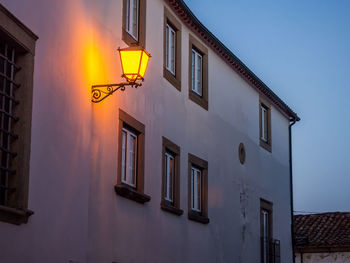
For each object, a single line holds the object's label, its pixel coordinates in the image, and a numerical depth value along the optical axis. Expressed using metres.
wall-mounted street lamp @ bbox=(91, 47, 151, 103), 13.36
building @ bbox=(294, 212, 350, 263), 37.22
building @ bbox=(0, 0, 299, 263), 11.59
